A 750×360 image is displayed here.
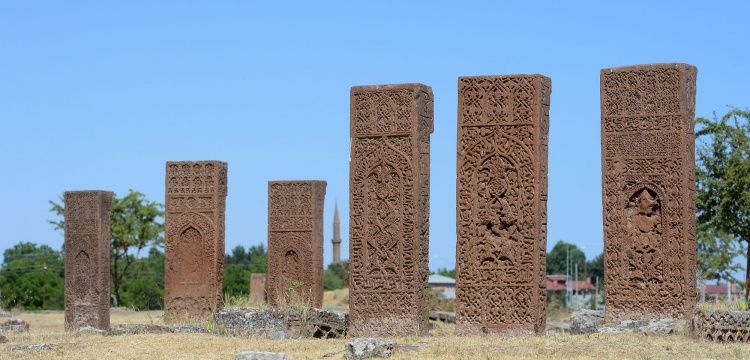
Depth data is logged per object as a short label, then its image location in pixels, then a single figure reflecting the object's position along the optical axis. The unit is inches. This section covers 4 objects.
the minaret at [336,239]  4298.7
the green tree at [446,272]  3750.0
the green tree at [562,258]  3644.2
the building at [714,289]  2550.9
